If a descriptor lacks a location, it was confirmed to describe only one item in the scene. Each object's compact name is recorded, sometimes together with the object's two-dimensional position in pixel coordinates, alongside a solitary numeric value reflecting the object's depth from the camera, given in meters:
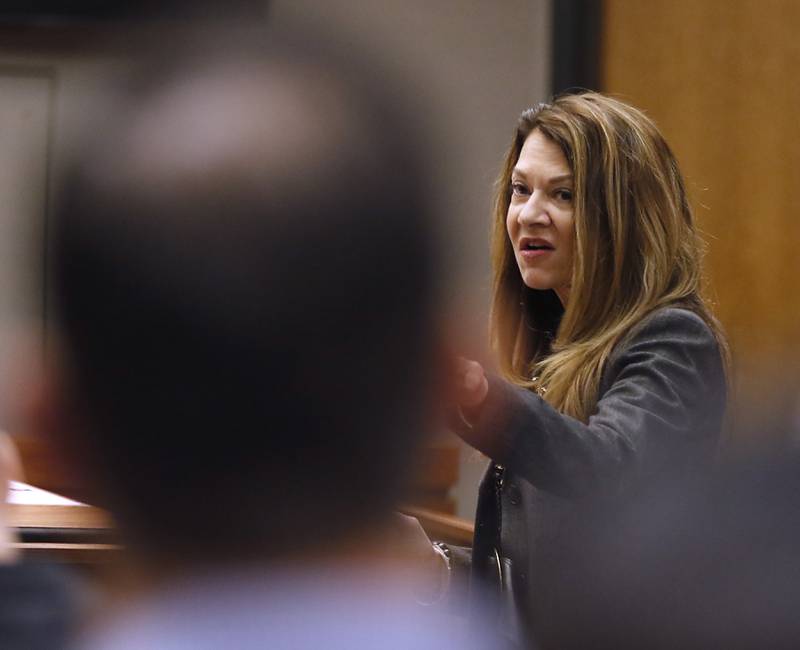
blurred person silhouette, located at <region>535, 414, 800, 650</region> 3.72
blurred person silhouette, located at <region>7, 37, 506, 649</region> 2.63
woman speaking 5.59
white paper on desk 6.57
